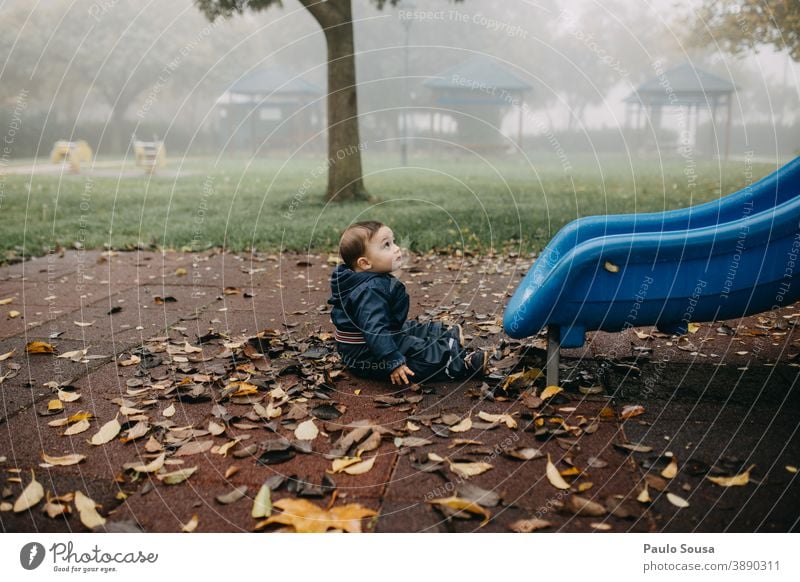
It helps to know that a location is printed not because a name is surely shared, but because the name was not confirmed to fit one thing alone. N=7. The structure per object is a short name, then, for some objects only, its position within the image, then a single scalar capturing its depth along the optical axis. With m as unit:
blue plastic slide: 2.90
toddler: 3.37
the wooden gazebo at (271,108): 36.88
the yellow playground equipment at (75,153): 19.53
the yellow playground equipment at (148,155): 19.88
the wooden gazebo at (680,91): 32.72
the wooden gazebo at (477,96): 34.22
